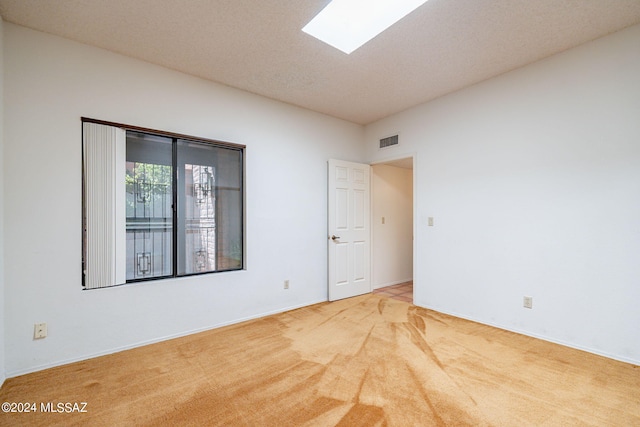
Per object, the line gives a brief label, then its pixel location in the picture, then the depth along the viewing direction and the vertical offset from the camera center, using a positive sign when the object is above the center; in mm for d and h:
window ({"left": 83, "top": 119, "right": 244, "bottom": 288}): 2457 +97
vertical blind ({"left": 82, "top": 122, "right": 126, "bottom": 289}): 2420 +86
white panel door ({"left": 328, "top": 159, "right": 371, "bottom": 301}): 4086 -247
